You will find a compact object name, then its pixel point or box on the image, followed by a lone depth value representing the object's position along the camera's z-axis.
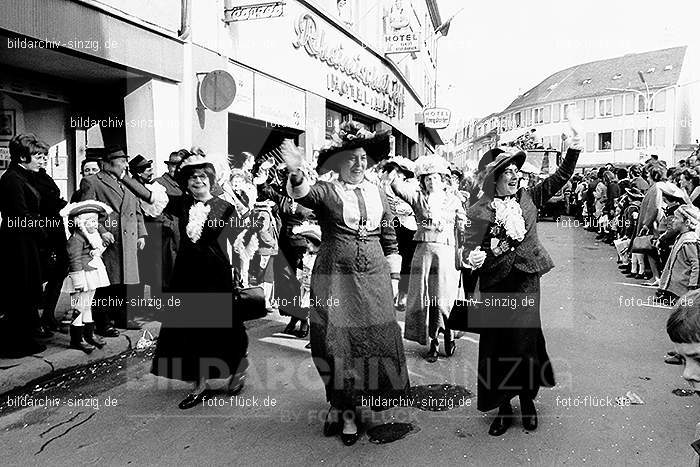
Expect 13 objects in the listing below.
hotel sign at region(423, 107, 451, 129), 24.78
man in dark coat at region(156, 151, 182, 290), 7.50
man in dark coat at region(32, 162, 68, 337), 6.26
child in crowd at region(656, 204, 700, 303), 7.19
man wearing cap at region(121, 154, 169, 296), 7.42
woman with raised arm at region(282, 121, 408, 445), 4.19
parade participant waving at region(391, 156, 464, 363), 6.18
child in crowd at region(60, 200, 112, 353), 5.71
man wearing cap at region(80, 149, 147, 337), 6.37
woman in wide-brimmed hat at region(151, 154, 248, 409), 4.81
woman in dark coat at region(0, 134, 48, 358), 5.58
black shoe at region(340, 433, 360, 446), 4.09
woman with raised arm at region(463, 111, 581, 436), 4.33
